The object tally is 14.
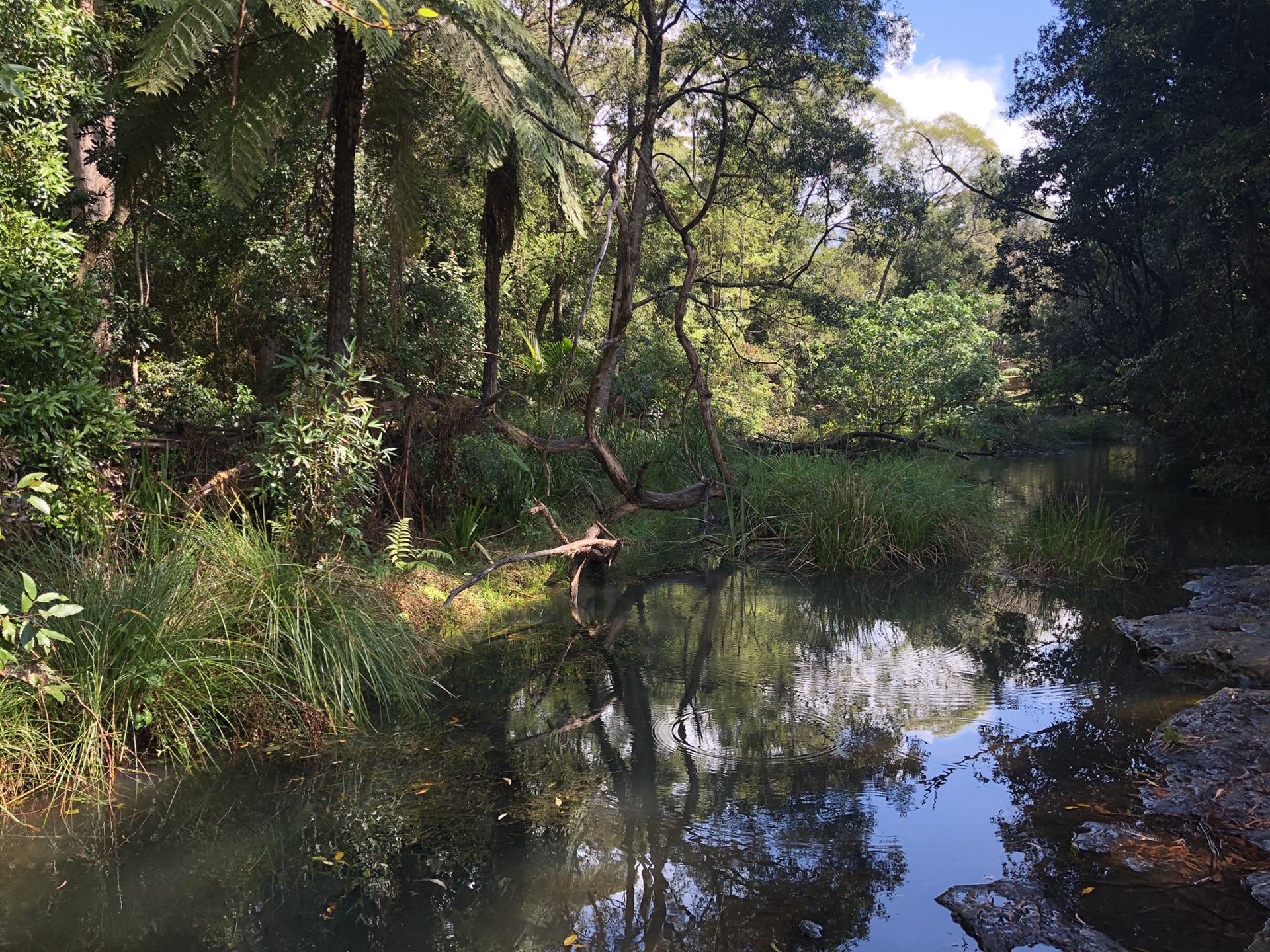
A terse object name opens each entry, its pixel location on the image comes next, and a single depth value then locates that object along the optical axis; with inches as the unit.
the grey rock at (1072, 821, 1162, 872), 137.0
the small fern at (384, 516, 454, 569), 258.7
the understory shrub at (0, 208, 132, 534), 184.5
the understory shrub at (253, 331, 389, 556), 223.8
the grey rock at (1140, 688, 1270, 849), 146.3
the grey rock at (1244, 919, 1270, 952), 110.6
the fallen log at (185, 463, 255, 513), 228.4
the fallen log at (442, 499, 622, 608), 259.4
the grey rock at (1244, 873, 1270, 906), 121.3
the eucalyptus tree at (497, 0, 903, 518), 496.1
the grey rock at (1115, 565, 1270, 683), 220.7
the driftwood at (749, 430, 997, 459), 433.1
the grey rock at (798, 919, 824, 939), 118.6
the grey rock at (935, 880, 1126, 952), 115.7
